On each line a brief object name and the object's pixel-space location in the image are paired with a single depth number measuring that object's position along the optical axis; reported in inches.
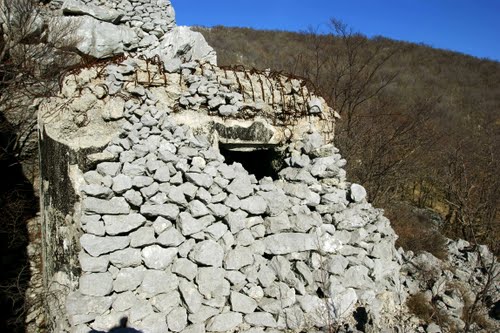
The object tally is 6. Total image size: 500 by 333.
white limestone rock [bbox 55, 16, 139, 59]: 371.2
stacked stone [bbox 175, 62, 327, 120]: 155.4
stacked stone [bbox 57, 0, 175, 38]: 382.3
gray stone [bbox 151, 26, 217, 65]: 351.3
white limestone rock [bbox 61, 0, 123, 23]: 372.8
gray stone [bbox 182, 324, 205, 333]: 113.8
